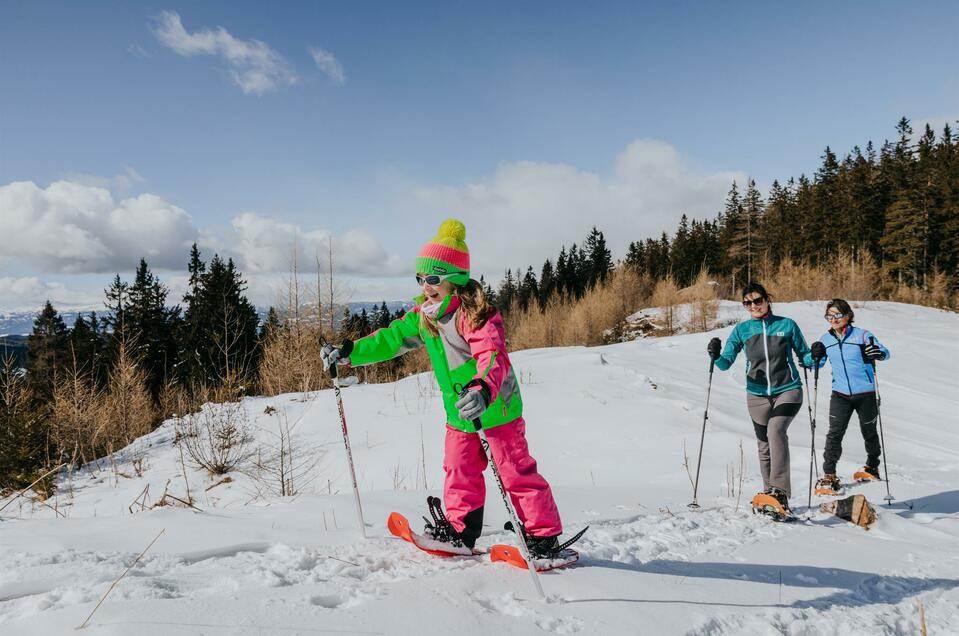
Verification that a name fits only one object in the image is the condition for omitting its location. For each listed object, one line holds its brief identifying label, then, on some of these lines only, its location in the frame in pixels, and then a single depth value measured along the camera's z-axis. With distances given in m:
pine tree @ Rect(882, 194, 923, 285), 34.62
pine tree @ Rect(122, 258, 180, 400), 33.75
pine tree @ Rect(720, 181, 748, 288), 45.59
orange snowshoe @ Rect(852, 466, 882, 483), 5.42
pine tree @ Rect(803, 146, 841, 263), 40.12
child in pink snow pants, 2.56
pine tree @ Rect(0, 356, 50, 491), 7.99
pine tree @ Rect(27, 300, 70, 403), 32.91
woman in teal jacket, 4.20
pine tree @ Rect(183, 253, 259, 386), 32.28
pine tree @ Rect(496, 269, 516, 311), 60.21
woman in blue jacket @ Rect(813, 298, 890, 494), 5.27
